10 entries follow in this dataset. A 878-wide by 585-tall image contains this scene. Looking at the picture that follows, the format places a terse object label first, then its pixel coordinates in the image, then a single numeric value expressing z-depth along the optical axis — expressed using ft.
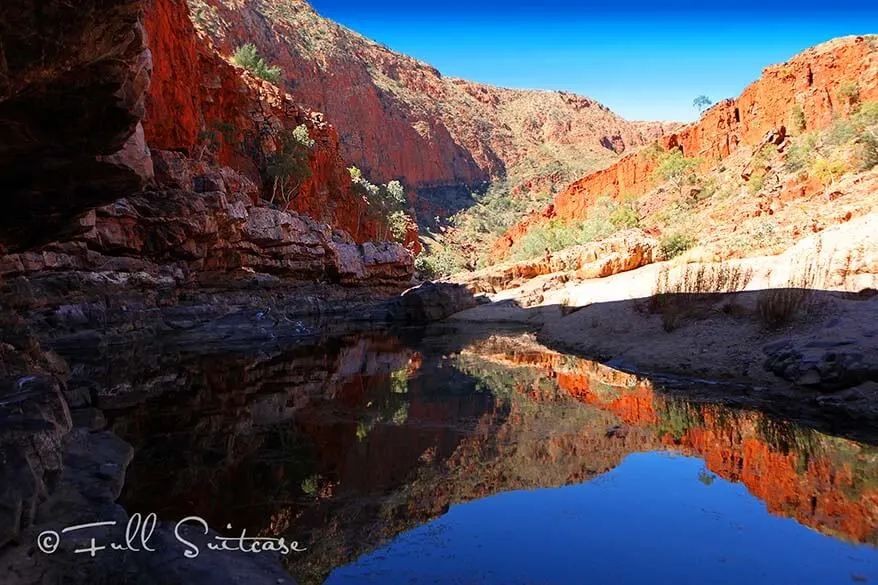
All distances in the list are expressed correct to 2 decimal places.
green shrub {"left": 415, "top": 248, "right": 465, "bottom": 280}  213.44
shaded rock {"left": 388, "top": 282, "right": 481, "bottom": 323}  109.09
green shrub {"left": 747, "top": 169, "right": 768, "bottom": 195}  117.19
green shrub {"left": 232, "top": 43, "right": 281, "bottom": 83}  164.86
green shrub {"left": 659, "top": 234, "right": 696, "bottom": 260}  100.56
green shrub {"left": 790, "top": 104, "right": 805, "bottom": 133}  158.61
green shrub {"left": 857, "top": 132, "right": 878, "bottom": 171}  82.79
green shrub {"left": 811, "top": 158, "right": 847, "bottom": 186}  88.84
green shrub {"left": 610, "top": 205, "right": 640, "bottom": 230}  174.50
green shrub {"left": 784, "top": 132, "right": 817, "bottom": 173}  111.55
